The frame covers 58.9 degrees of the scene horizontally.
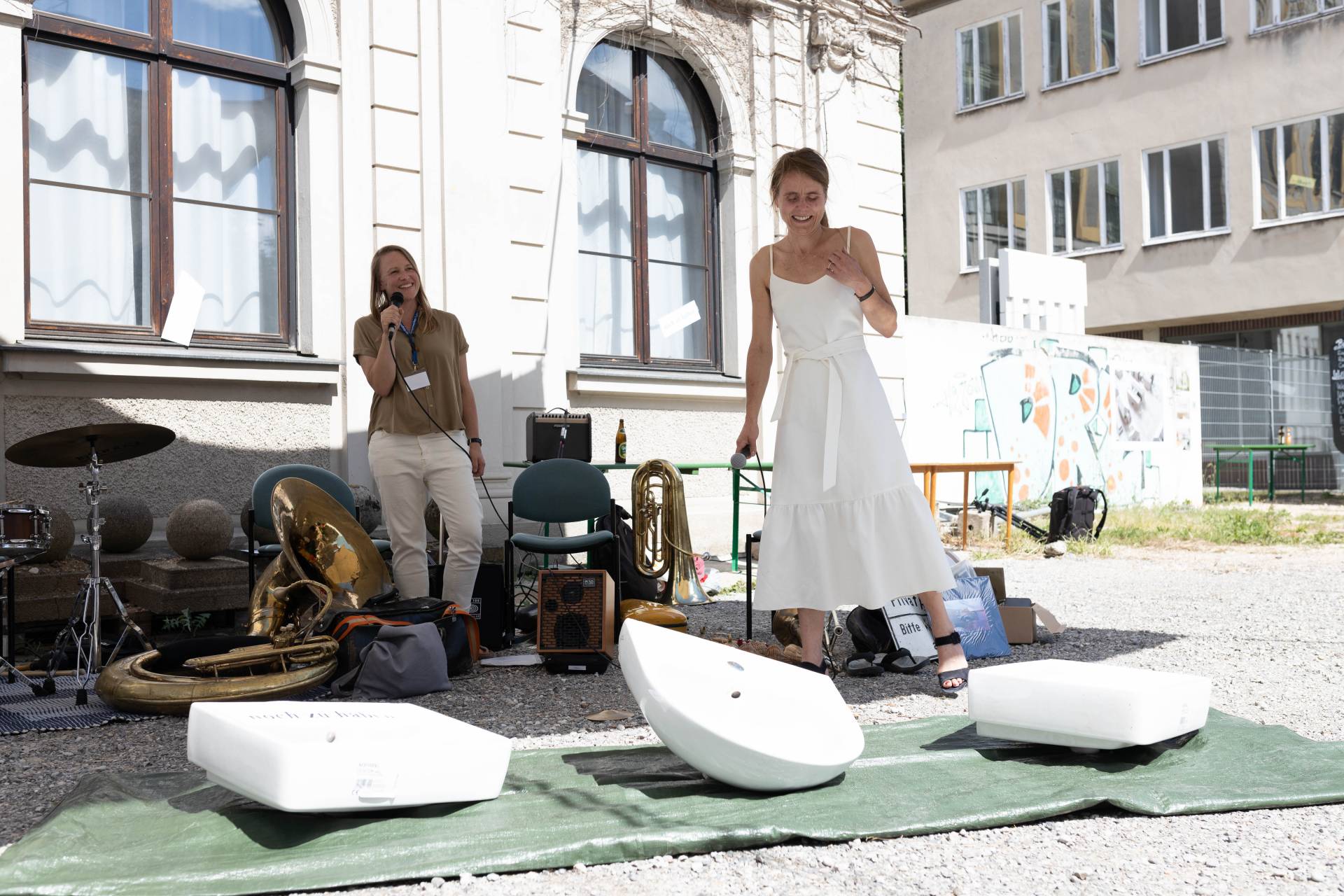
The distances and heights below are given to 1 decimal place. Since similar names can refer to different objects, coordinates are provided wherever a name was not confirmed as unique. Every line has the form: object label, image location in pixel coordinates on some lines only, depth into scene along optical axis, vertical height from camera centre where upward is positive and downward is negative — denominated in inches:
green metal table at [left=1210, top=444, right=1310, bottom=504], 636.7 -1.0
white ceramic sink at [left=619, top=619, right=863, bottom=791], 122.3 -26.2
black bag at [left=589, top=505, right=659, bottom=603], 263.6 -22.4
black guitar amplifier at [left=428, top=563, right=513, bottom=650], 237.6 -28.4
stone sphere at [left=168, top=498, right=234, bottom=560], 240.4 -11.9
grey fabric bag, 186.7 -31.5
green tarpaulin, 103.3 -35.1
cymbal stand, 189.2 -22.8
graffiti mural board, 489.1 +23.1
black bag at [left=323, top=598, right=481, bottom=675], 193.2 -26.6
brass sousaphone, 176.1 -26.9
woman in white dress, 181.2 +1.1
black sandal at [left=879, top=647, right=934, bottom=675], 204.2 -34.9
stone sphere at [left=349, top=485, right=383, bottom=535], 281.4 -10.1
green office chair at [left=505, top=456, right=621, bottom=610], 268.5 -6.4
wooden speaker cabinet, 209.3 -26.3
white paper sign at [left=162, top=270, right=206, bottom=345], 277.0 +38.0
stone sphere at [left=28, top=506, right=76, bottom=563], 229.3 -12.6
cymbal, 183.2 +4.5
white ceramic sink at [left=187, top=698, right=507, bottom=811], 109.1 -27.5
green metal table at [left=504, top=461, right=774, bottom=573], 289.6 -1.5
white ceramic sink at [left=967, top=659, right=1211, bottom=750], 133.3 -28.5
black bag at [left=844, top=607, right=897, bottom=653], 210.4 -30.2
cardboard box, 233.5 -32.2
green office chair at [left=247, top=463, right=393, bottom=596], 237.6 -4.8
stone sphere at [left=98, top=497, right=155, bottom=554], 243.8 -10.8
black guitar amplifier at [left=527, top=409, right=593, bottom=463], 304.7 +7.2
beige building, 739.4 +204.3
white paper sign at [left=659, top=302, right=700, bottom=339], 386.3 +47.0
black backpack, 443.8 -21.0
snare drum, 176.4 -8.5
